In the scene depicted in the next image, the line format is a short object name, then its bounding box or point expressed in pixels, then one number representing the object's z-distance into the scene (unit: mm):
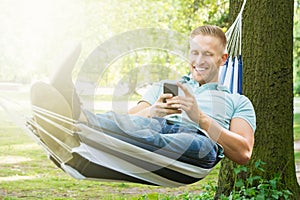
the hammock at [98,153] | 2354
